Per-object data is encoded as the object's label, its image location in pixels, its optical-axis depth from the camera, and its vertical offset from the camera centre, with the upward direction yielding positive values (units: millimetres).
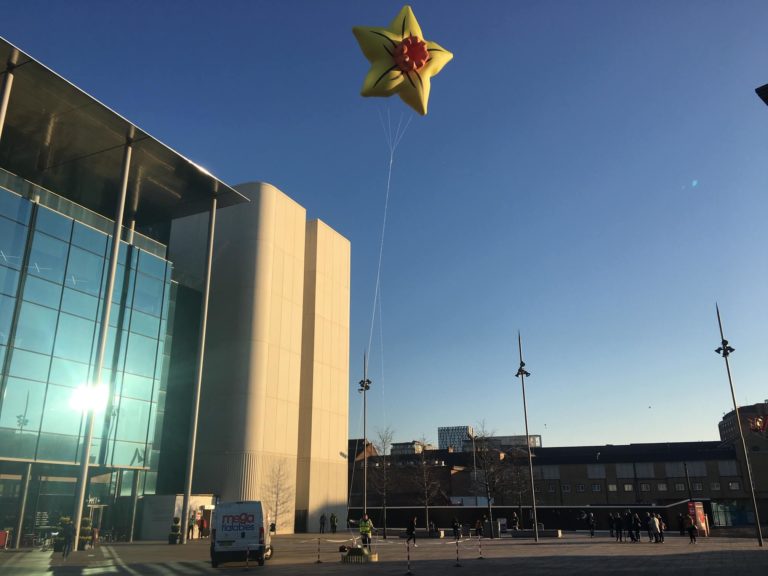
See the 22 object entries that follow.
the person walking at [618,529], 40844 -3001
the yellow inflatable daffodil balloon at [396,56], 17906 +12132
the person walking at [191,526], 42469 -2832
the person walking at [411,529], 35553 -2590
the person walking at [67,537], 28288 -2382
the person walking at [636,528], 39719 -2864
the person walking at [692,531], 37562 -2904
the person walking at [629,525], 39750 -2731
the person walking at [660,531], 37788 -2942
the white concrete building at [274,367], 49250 +10051
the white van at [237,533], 23750 -1840
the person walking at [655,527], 37625 -2664
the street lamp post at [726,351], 39897 +8253
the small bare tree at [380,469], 85188 +1989
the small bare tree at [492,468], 81050 +2007
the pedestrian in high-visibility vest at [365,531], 31664 -2371
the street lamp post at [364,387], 51547 +8124
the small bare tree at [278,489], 49781 -405
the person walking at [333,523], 55438 -3437
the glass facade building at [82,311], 33531 +10538
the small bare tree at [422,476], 85188 +996
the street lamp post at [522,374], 46606 +8174
